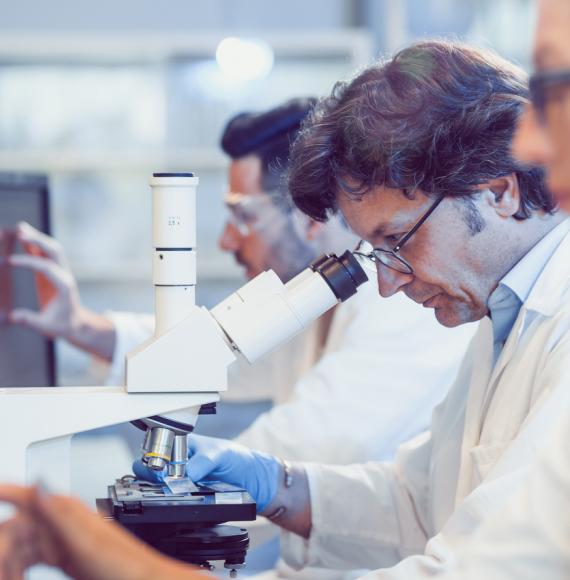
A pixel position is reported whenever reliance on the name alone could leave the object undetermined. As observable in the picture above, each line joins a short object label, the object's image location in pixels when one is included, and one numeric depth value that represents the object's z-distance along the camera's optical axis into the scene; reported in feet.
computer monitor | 6.54
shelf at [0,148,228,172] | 9.70
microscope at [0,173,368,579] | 4.70
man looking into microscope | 4.80
